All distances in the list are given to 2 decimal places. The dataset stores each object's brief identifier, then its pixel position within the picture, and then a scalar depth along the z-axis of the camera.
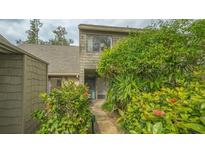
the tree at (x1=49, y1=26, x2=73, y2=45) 27.22
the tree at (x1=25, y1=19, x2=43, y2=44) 26.37
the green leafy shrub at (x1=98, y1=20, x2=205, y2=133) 3.69
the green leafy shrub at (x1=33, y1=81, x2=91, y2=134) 2.32
